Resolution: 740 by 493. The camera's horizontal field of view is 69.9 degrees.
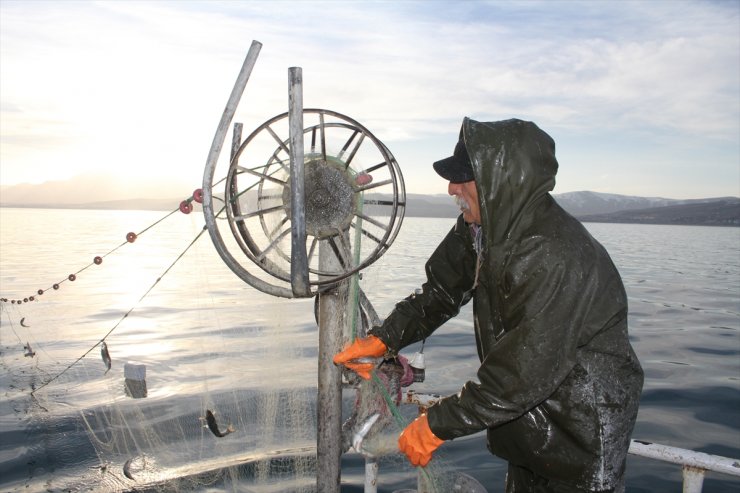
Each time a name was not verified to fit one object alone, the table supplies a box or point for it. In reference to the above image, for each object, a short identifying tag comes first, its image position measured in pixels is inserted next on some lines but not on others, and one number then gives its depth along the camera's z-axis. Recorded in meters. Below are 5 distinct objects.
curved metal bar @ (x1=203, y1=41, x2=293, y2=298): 3.33
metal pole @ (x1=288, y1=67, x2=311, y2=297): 3.19
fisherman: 2.62
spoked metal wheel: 3.65
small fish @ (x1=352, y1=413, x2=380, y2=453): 3.75
